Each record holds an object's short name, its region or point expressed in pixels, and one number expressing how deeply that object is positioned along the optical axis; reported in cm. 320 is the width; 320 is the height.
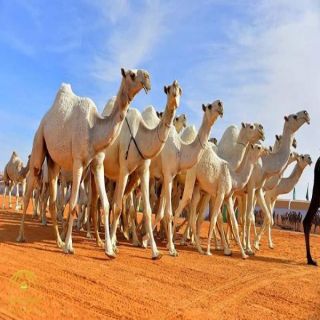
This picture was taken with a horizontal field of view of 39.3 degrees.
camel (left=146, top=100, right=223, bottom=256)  1022
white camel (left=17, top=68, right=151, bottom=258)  830
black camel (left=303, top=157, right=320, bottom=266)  1109
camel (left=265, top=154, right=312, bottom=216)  1571
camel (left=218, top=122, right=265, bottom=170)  1203
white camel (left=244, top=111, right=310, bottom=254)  1267
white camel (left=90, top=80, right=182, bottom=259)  913
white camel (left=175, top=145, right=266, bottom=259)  1086
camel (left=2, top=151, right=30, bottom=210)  2272
